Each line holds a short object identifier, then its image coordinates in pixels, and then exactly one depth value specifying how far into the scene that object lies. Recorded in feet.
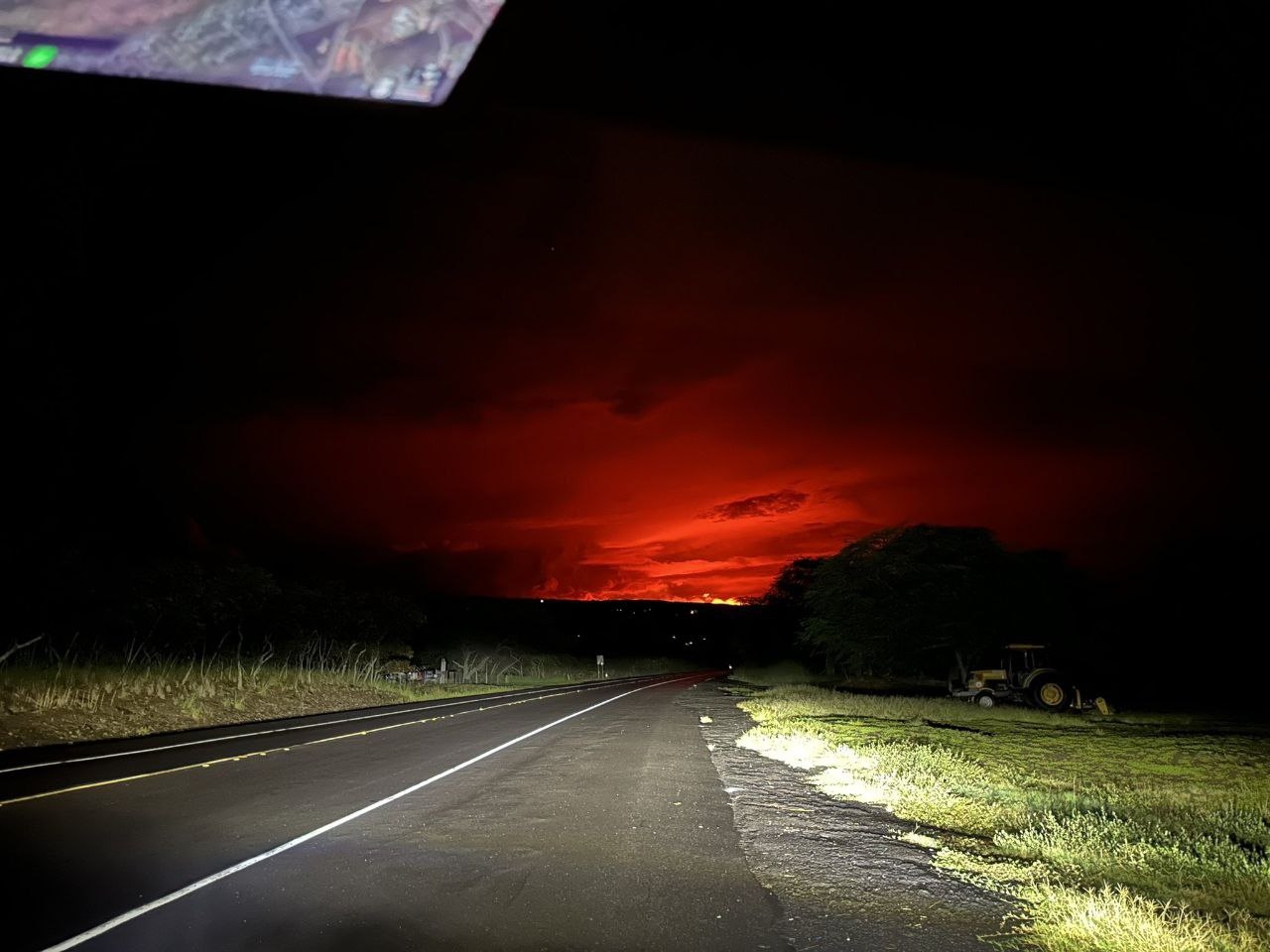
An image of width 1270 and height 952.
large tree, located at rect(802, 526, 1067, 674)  131.13
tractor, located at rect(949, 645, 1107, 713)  96.43
